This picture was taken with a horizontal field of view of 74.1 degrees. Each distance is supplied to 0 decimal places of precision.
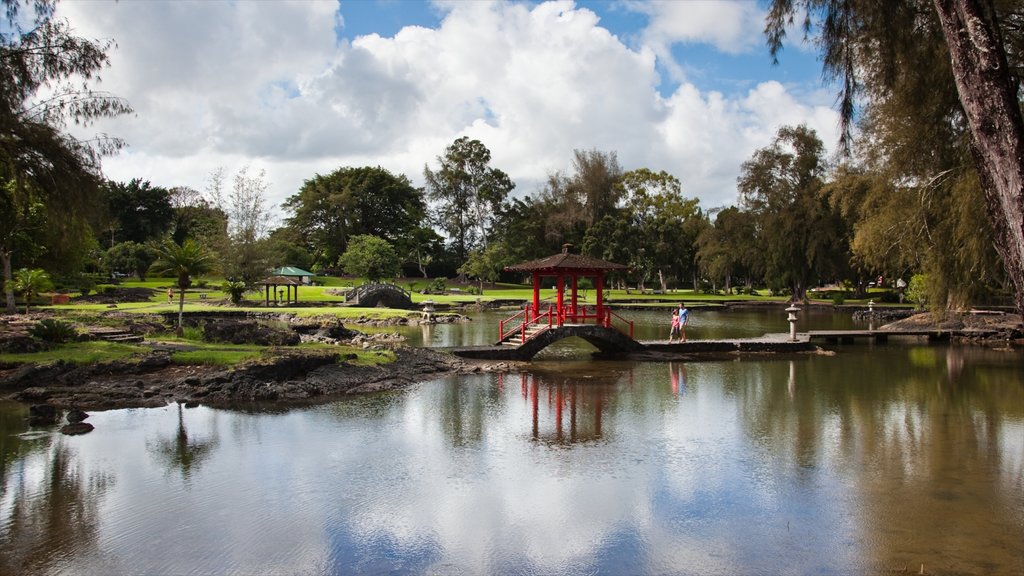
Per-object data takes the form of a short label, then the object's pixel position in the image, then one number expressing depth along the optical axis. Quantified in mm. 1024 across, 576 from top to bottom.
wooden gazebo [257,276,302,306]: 44812
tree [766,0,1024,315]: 6766
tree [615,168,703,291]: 64875
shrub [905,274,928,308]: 30444
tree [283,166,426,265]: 73562
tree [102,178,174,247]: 66812
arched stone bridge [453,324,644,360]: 23062
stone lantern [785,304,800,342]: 25844
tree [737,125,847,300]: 52375
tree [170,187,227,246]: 52812
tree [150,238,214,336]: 24266
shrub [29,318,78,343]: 19047
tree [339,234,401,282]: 54625
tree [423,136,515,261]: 79562
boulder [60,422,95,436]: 12211
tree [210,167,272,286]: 44500
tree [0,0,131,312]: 15828
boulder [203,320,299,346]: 21750
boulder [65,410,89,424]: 12829
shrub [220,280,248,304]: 43781
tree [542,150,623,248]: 73062
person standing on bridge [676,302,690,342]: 25281
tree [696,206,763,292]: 56875
